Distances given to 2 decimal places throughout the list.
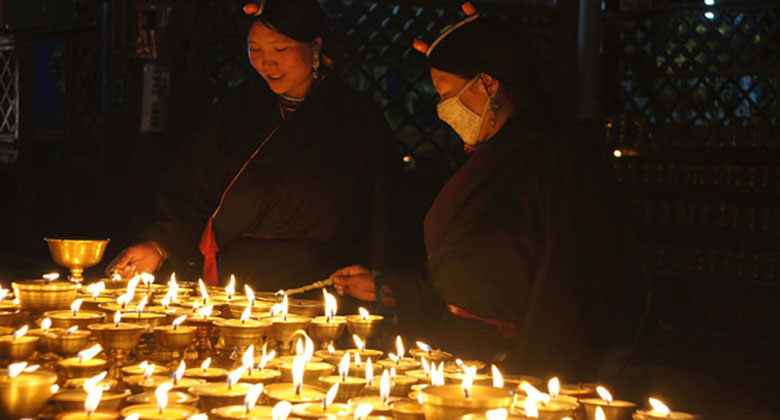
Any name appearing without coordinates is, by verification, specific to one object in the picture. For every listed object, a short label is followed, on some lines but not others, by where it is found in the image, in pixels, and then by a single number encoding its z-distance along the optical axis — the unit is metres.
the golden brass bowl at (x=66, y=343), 4.12
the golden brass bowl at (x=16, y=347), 4.09
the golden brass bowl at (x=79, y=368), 4.01
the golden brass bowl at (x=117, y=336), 4.16
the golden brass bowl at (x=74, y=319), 4.26
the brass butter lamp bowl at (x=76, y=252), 4.76
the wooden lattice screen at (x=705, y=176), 8.37
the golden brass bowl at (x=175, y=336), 4.21
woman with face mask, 4.45
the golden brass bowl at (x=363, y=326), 4.41
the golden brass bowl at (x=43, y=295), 4.46
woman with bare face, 5.21
